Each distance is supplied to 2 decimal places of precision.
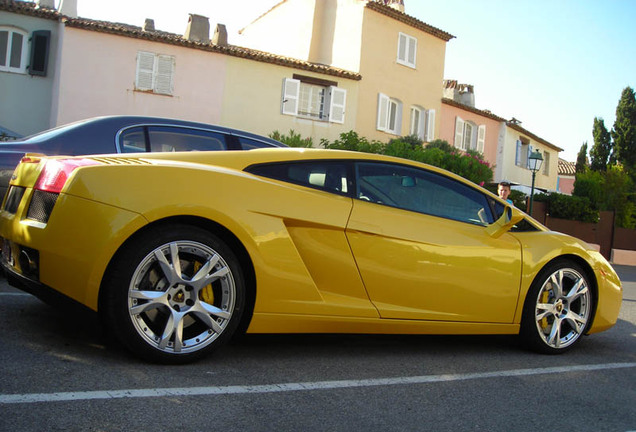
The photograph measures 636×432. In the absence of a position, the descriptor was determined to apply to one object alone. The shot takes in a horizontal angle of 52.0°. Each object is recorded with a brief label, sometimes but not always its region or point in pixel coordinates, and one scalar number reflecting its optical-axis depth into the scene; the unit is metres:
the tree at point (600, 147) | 51.97
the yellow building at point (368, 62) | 25.88
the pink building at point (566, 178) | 60.19
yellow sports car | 3.45
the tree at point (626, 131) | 50.97
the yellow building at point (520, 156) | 36.59
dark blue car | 5.42
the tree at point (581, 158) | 55.10
